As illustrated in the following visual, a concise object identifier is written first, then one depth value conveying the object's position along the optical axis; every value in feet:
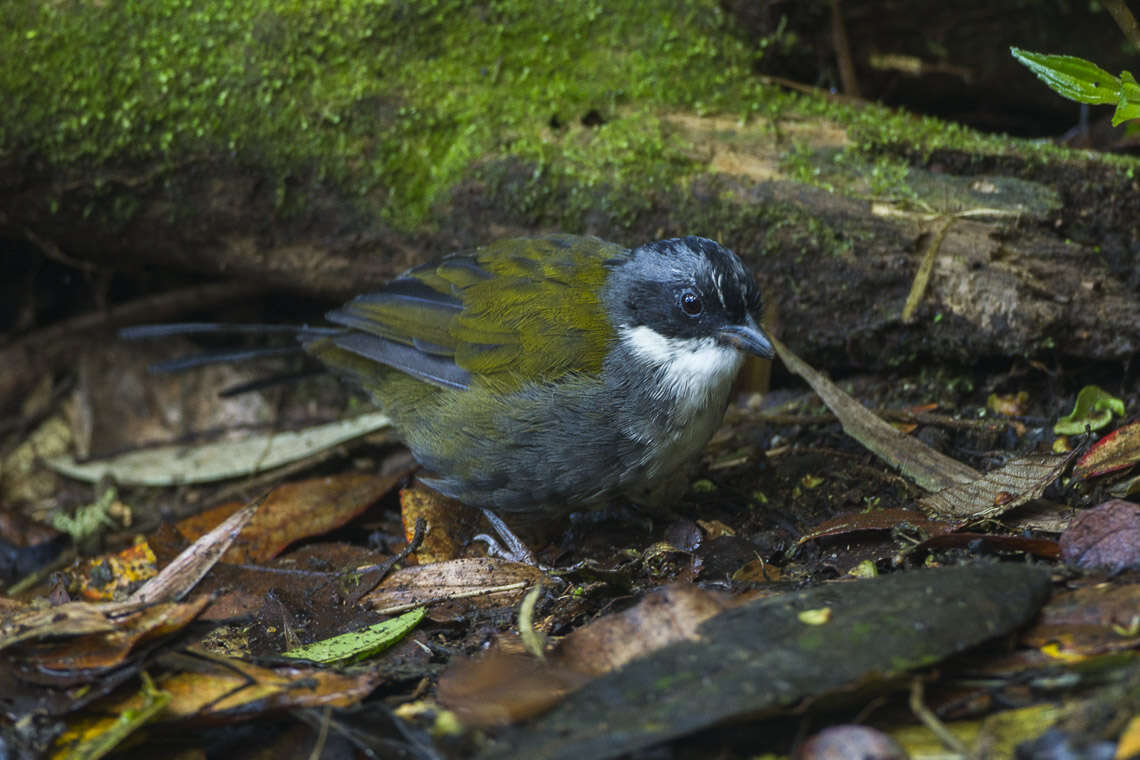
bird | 12.73
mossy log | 14.56
